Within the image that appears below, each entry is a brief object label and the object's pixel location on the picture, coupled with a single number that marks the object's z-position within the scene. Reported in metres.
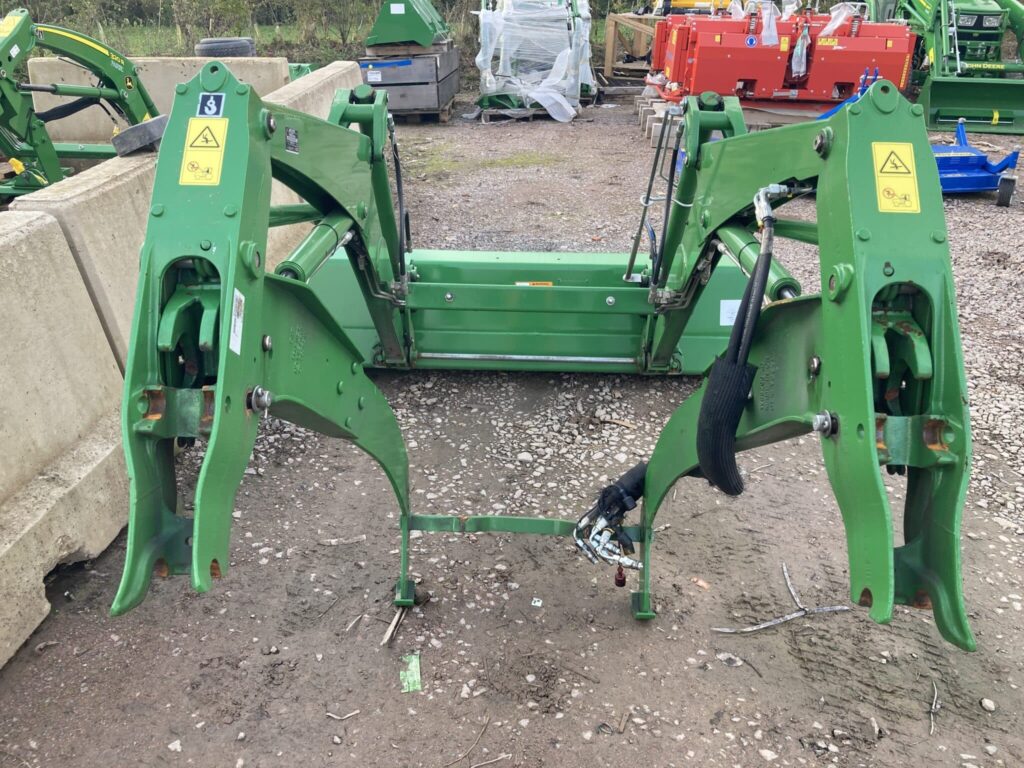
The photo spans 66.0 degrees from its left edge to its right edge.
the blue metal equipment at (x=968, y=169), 7.67
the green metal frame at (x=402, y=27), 10.60
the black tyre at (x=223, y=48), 8.65
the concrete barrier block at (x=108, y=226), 3.21
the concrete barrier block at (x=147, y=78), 7.69
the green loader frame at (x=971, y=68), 10.01
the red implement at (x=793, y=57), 8.84
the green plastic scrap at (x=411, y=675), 2.63
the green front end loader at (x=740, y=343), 1.67
